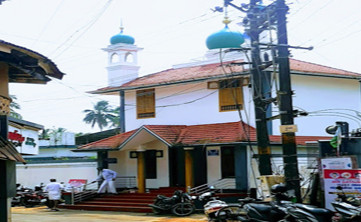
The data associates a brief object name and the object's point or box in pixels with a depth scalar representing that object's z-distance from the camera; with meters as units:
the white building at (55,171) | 27.79
